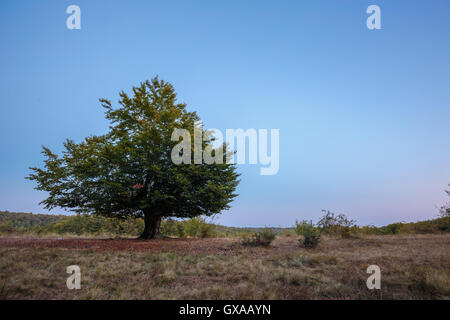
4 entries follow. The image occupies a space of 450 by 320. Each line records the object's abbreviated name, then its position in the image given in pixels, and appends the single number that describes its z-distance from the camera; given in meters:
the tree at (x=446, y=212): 18.08
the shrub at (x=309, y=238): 11.20
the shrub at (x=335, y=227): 16.39
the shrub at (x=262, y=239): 11.56
